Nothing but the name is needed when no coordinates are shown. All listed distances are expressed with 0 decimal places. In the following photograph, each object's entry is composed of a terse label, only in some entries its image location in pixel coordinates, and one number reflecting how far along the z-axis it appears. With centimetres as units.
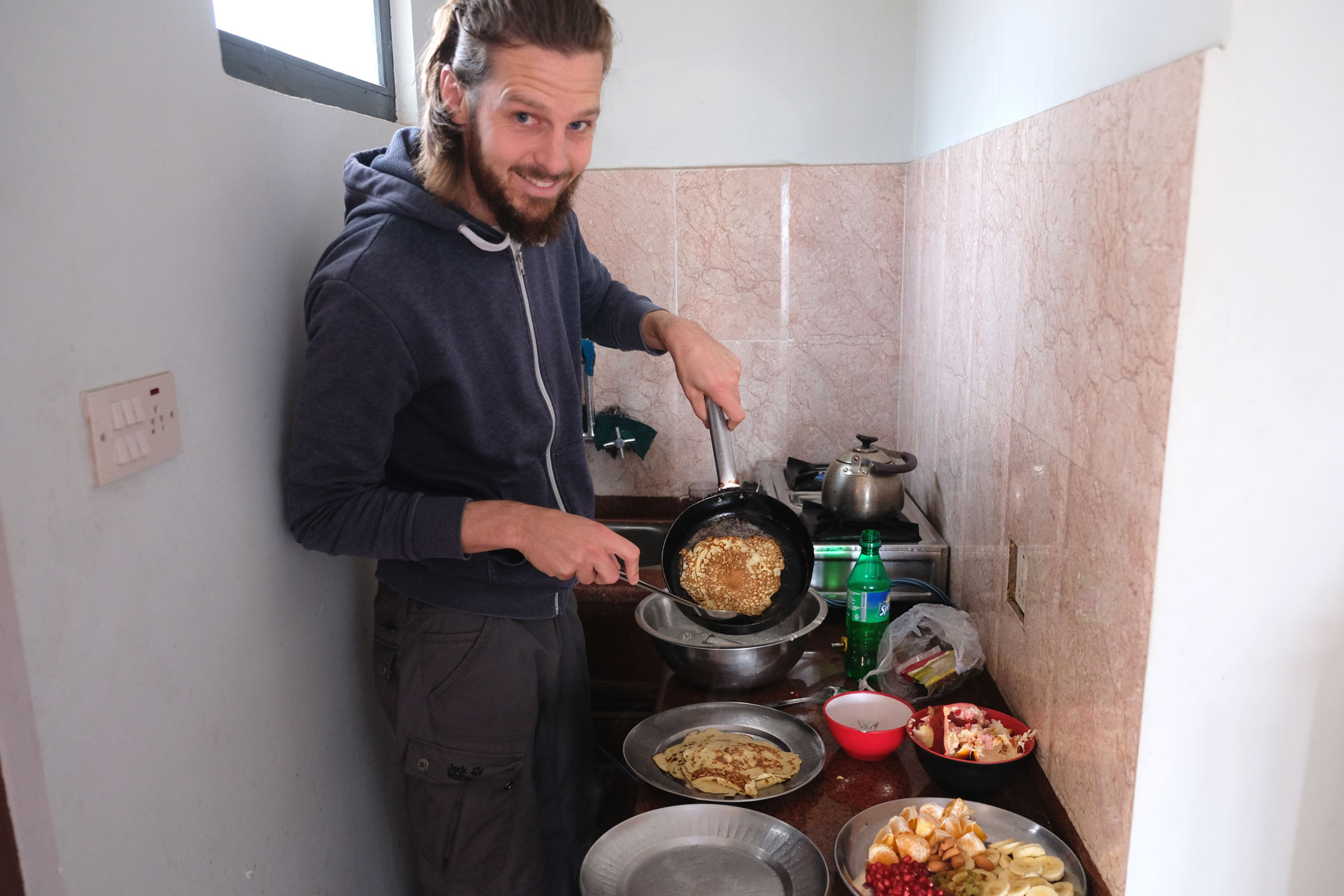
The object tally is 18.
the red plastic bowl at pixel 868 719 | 130
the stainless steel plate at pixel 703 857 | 111
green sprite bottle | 157
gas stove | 183
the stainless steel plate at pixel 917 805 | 105
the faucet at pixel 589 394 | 237
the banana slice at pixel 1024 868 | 104
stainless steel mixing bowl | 150
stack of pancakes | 126
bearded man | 123
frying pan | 150
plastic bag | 148
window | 142
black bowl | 119
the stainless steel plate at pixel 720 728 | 131
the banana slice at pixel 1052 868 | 104
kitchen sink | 239
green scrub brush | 245
